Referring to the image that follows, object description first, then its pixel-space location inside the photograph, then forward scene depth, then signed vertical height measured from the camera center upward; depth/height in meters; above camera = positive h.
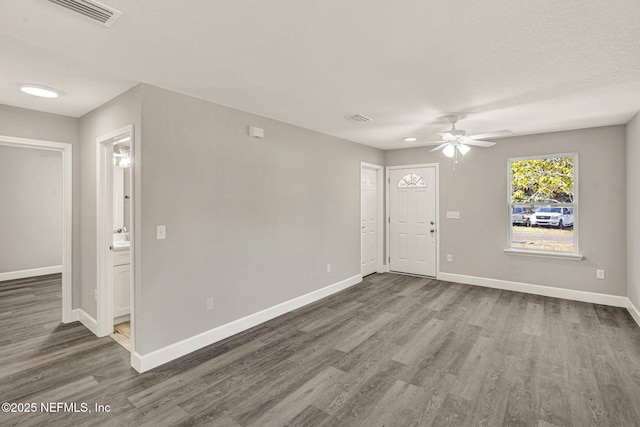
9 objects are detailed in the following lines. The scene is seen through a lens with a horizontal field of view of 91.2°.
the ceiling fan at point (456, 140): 3.72 +0.90
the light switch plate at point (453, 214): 5.60 -0.04
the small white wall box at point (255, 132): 3.65 +0.95
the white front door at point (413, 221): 5.90 -0.16
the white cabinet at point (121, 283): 3.68 -0.84
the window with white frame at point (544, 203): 4.66 +0.14
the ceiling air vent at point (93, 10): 1.64 +1.10
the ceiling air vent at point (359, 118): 3.87 +1.19
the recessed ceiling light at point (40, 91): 2.80 +1.13
